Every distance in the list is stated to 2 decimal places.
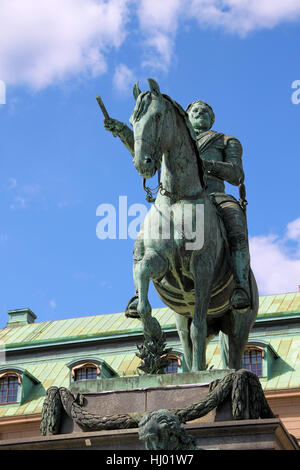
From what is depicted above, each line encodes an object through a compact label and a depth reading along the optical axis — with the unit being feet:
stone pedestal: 55.31
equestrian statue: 62.75
